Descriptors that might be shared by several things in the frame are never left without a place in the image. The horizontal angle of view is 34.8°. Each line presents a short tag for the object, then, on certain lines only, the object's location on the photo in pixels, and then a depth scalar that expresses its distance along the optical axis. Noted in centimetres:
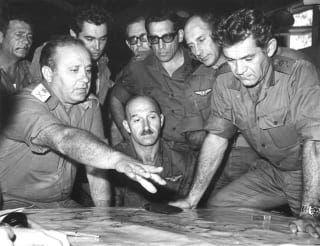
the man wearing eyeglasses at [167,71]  459
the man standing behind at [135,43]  494
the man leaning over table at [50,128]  342
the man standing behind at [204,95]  430
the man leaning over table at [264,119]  338
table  222
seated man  444
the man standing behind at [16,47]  500
